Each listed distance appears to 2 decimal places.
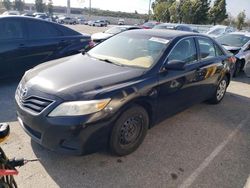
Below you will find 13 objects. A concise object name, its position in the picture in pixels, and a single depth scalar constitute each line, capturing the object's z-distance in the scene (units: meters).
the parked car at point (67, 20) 34.29
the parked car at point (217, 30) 12.08
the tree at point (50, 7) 52.69
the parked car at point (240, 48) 6.23
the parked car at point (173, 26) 10.93
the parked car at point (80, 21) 40.00
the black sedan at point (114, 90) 2.03
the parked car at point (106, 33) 8.66
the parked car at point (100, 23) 36.31
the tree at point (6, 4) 49.13
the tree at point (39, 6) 50.52
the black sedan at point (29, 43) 3.90
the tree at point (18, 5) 49.13
